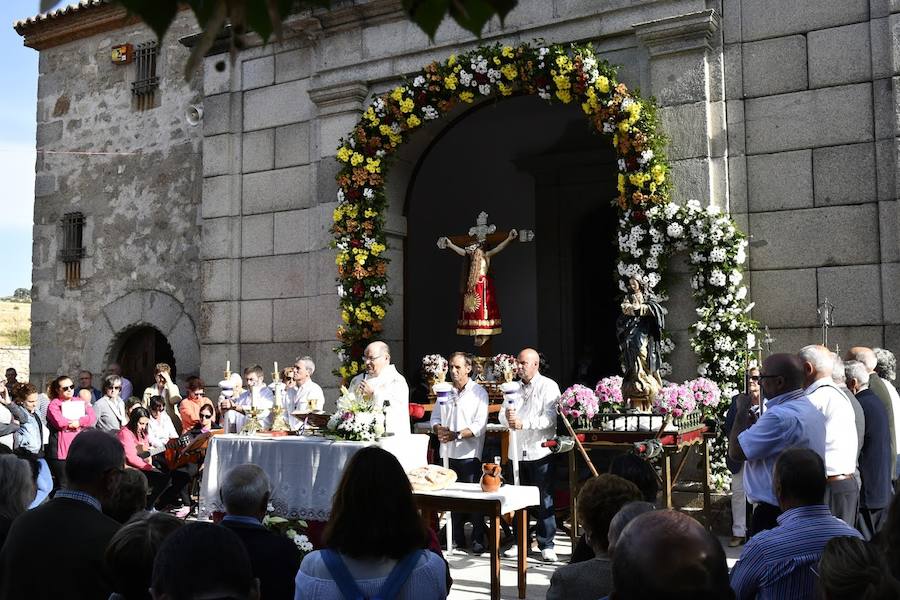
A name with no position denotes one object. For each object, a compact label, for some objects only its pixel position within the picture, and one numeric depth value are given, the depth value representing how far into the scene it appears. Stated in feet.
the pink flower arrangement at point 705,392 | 28.60
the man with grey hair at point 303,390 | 35.22
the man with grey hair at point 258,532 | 12.15
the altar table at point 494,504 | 21.24
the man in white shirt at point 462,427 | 29.55
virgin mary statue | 31.07
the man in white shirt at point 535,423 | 29.09
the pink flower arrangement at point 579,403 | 28.15
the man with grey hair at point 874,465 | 20.67
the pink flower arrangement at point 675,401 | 27.40
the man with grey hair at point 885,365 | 24.54
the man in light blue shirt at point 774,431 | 16.96
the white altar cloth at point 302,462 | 27.04
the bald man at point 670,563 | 6.68
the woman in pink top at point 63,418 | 34.73
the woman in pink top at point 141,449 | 32.53
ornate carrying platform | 26.27
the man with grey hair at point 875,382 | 21.61
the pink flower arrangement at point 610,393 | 29.53
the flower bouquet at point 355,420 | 27.32
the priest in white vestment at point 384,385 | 29.50
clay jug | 22.17
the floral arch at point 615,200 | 31.04
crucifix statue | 39.04
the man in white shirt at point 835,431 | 17.92
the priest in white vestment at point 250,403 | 32.78
